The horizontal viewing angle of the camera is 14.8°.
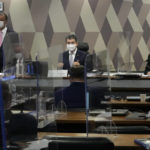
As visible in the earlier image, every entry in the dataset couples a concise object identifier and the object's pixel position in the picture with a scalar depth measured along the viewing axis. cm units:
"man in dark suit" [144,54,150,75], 1037
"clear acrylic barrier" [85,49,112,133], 409
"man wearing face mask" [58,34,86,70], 962
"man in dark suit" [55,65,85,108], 589
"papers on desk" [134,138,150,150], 369
